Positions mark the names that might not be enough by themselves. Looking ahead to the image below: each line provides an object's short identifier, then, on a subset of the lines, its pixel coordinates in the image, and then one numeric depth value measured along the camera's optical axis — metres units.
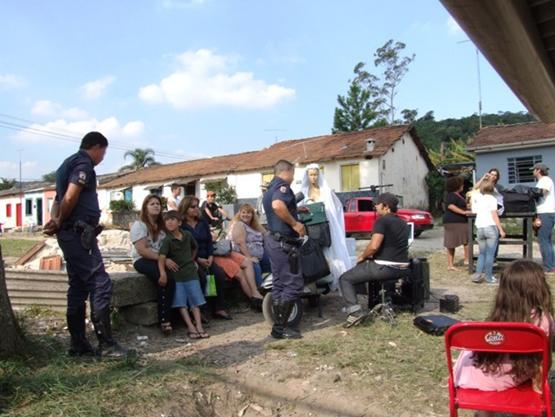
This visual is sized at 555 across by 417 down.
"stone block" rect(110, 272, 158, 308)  4.94
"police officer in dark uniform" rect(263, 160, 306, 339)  4.98
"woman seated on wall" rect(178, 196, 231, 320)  5.82
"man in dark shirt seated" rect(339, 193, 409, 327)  5.42
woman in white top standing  7.61
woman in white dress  6.07
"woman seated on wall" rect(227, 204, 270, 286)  6.33
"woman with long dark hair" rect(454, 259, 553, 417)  2.63
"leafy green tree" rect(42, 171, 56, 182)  69.64
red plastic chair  2.44
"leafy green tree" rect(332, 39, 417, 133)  47.75
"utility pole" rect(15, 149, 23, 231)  46.22
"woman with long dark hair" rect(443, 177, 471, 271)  8.71
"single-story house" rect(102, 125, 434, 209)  26.02
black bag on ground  4.97
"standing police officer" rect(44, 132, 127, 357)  3.95
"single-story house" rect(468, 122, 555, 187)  22.09
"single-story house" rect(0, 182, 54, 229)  43.06
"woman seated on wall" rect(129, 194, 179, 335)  5.16
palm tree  50.44
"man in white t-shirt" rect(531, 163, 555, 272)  8.09
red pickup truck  16.78
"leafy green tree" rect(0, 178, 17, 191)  67.75
